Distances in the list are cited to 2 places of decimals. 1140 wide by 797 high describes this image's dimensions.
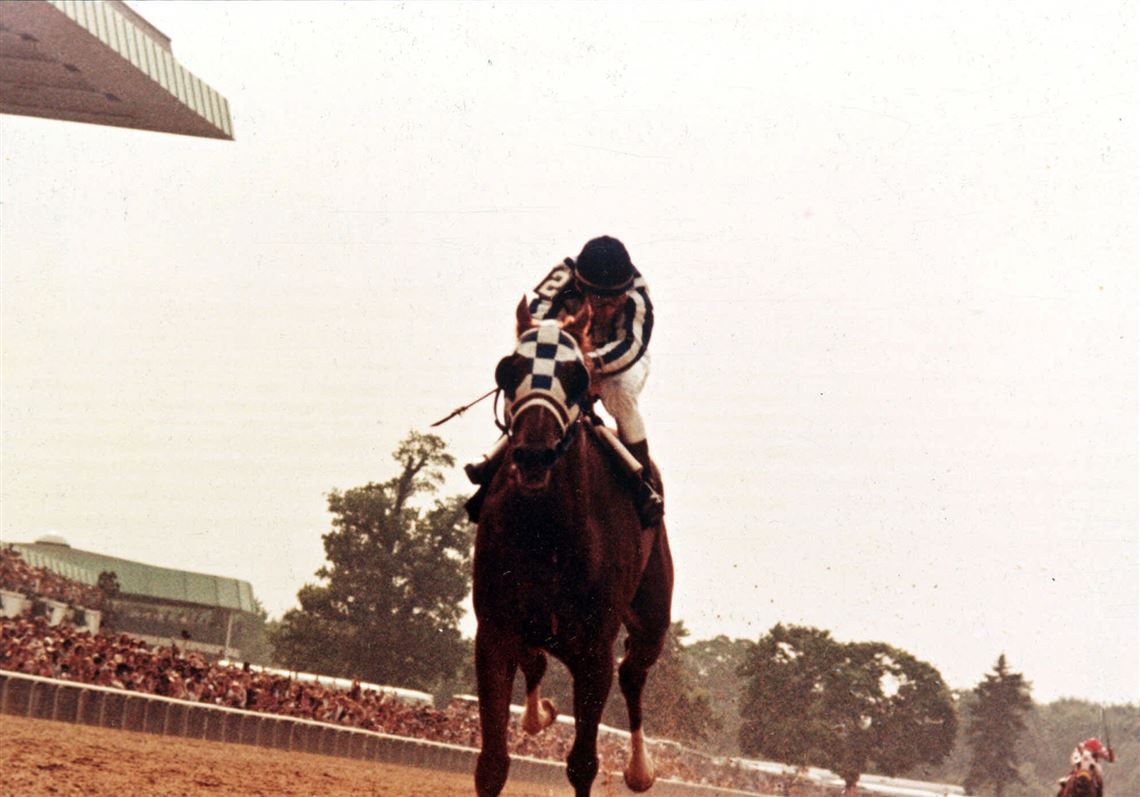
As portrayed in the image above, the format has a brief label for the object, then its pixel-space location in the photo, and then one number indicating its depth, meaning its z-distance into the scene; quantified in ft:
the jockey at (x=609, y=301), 26.94
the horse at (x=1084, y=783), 58.95
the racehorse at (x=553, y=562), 22.79
